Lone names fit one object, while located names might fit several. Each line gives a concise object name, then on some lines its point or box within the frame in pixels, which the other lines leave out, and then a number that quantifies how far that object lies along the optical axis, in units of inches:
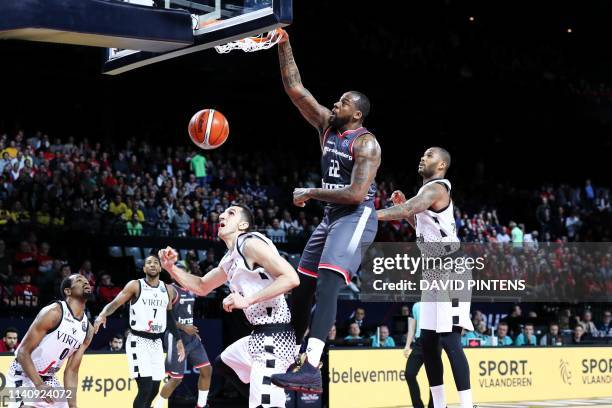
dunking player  243.1
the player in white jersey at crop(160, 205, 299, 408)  239.8
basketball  335.9
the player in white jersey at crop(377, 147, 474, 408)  304.3
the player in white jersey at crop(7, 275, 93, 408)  341.7
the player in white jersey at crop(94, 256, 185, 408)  458.9
